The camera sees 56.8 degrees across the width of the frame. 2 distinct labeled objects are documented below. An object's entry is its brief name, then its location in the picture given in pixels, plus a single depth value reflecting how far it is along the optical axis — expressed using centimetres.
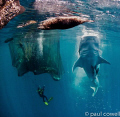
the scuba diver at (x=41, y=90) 1406
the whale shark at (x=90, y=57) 970
